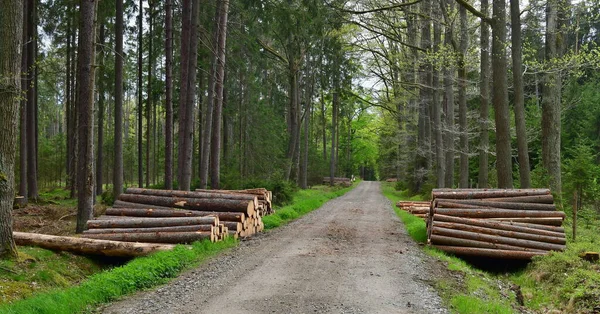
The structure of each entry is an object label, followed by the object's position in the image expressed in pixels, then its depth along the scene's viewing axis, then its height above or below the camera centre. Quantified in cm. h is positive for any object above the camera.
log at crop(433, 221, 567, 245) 1130 -153
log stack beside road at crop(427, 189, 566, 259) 1127 -135
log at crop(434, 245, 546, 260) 1091 -194
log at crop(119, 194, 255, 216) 1327 -93
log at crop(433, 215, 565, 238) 1154 -137
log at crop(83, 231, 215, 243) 1127 -159
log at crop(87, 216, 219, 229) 1177 -130
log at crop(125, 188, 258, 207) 1373 -69
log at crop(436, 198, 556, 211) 1248 -93
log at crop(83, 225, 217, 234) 1150 -144
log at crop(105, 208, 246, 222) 1259 -115
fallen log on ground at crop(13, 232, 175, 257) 1007 -160
